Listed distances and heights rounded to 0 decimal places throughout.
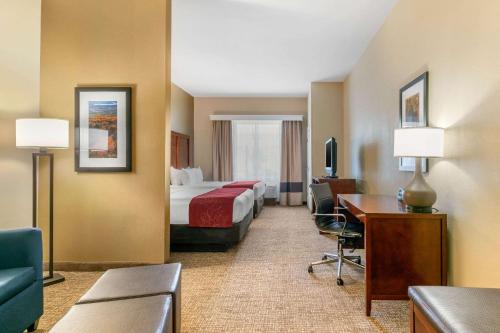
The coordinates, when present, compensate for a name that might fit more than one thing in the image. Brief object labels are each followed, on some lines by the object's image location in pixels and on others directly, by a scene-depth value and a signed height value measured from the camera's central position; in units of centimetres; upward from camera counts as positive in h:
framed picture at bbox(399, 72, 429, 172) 261 +56
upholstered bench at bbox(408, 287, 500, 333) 108 -55
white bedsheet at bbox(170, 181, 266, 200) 574 -40
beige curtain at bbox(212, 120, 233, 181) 799 +42
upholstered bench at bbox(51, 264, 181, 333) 128 -66
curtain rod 788 +128
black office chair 285 -60
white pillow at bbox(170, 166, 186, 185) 580 -21
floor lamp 255 +22
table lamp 214 +10
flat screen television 502 +14
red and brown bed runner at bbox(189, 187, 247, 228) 364 -56
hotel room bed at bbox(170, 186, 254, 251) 366 -81
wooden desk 211 -60
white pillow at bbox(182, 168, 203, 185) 592 -22
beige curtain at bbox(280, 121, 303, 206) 780 +11
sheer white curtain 808 +43
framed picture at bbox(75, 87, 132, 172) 310 +38
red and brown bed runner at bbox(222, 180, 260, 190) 597 -37
